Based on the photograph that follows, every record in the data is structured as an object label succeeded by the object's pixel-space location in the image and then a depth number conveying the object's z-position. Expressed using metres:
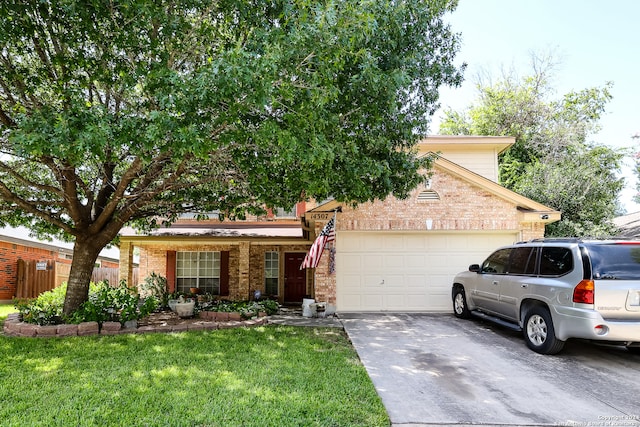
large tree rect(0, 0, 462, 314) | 5.61
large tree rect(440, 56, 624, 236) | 15.42
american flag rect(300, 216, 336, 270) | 9.67
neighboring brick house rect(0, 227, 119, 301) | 15.97
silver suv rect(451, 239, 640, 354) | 5.95
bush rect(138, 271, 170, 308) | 13.03
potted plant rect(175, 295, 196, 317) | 10.06
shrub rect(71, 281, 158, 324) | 8.71
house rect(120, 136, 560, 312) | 11.04
